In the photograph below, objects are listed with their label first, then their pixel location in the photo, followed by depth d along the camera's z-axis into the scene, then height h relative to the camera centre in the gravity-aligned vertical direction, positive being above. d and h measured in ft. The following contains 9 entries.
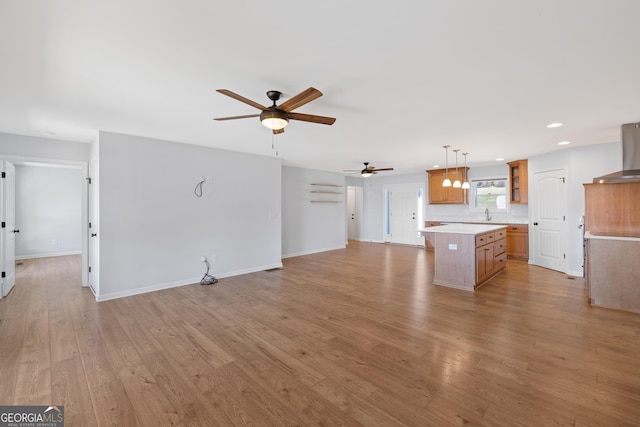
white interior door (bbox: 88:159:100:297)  12.59 -0.72
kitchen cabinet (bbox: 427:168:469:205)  24.27 +2.28
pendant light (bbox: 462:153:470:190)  17.11 +4.00
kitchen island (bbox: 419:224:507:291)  13.50 -2.17
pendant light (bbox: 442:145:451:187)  15.81 +4.16
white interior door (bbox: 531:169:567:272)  16.72 -0.30
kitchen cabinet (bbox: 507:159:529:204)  20.12 +2.65
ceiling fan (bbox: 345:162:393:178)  20.52 +3.45
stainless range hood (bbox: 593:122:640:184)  11.20 +2.62
